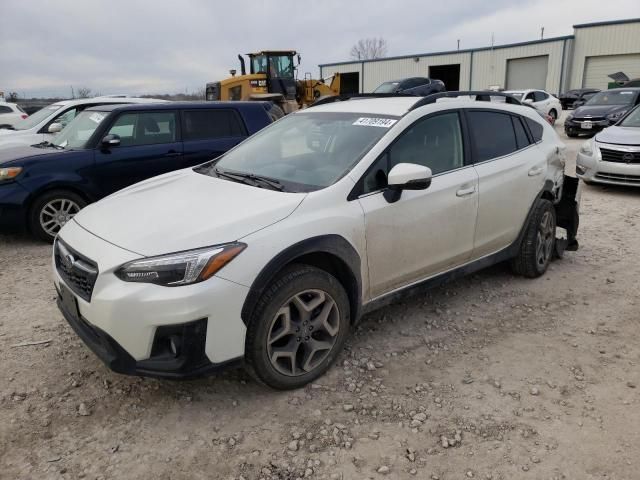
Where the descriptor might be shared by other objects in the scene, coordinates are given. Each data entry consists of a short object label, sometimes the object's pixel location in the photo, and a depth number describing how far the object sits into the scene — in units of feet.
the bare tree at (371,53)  268.84
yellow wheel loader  63.21
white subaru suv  8.34
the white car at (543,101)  66.08
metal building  109.50
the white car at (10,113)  48.01
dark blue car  19.21
